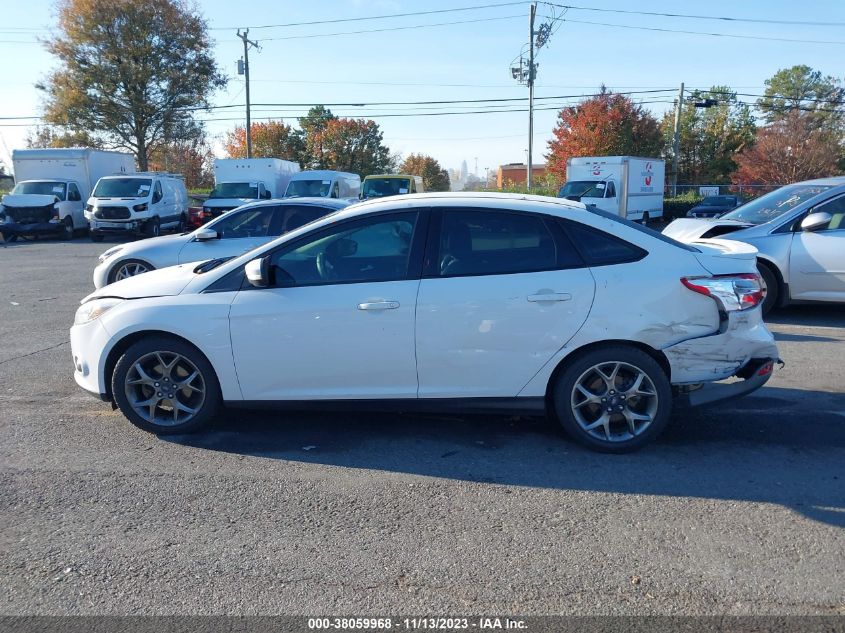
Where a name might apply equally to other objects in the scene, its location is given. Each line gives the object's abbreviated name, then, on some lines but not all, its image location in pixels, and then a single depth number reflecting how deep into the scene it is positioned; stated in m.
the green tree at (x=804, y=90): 63.88
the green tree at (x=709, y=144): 57.25
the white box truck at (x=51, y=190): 25.12
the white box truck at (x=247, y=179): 26.19
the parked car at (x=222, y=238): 10.00
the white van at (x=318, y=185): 24.56
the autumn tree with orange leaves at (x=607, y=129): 45.09
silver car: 8.85
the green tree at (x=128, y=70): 35.97
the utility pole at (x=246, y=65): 40.44
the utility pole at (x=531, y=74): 39.19
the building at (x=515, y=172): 100.84
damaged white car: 4.77
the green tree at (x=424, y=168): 87.94
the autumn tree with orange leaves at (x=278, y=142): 64.12
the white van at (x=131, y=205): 24.05
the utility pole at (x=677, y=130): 43.31
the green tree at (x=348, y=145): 63.88
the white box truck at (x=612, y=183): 27.27
